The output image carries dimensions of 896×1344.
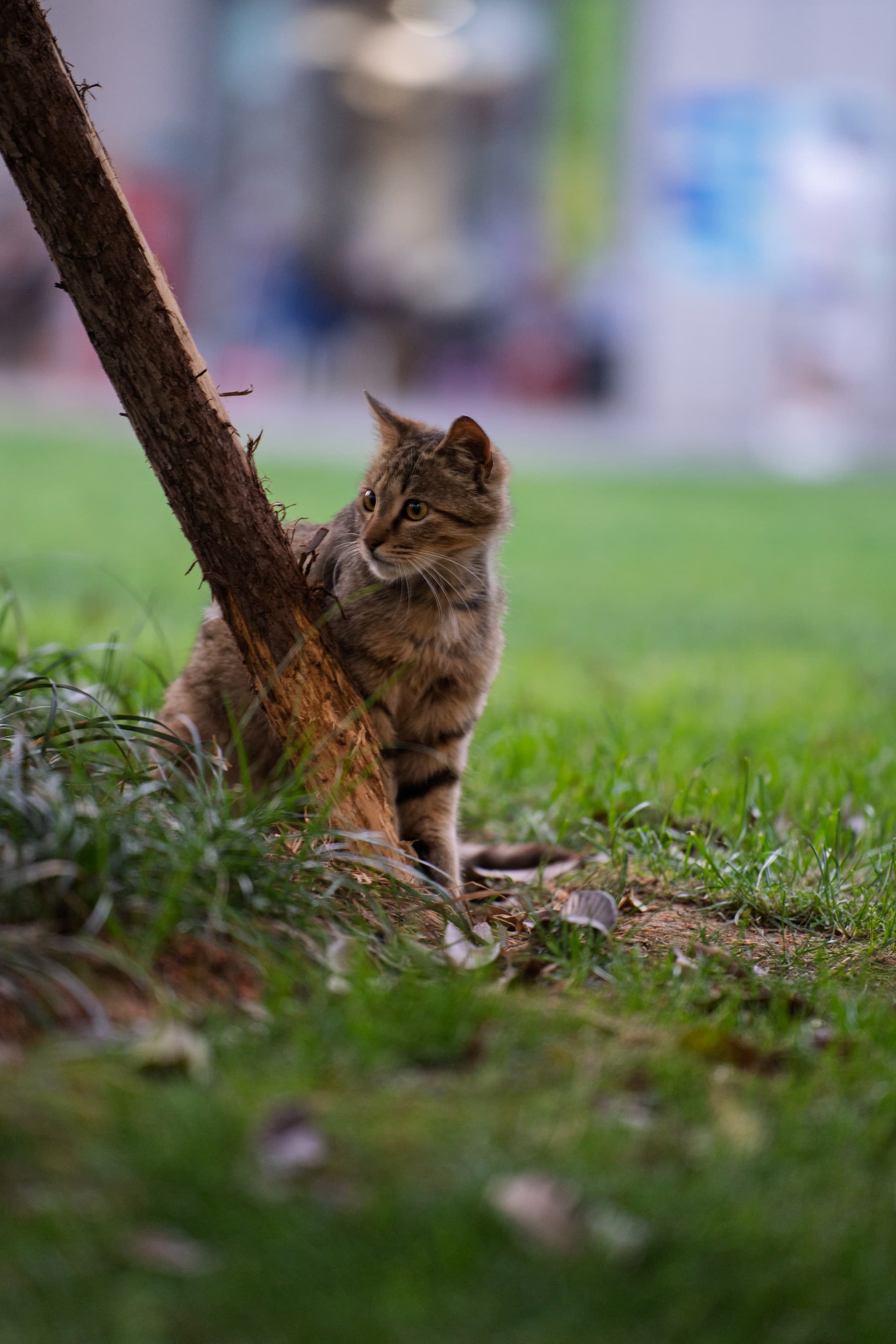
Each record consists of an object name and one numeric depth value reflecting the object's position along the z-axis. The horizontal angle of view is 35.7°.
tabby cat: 3.44
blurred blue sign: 18.73
